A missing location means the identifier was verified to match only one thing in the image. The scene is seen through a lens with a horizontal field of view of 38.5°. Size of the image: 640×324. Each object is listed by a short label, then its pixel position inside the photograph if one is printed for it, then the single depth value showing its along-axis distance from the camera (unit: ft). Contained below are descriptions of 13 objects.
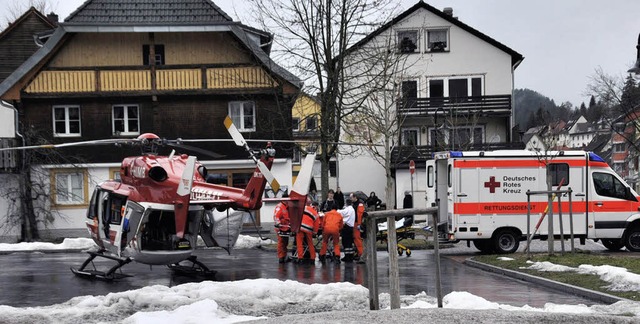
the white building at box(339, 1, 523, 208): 156.56
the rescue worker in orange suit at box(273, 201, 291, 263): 78.54
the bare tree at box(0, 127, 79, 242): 121.49
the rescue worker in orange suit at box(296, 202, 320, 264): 78.12
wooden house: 122.21
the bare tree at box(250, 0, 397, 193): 94.94
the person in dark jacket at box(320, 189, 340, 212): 82.38
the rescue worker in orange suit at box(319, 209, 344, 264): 78.54
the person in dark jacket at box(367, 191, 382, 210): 108.08
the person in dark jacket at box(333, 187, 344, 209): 99.81
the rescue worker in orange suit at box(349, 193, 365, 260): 80.96
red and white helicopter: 63.21
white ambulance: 83.51
